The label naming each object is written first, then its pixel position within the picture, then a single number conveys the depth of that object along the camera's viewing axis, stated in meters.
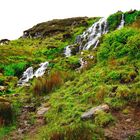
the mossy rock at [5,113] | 4.93
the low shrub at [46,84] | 6.35
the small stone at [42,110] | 5.23
